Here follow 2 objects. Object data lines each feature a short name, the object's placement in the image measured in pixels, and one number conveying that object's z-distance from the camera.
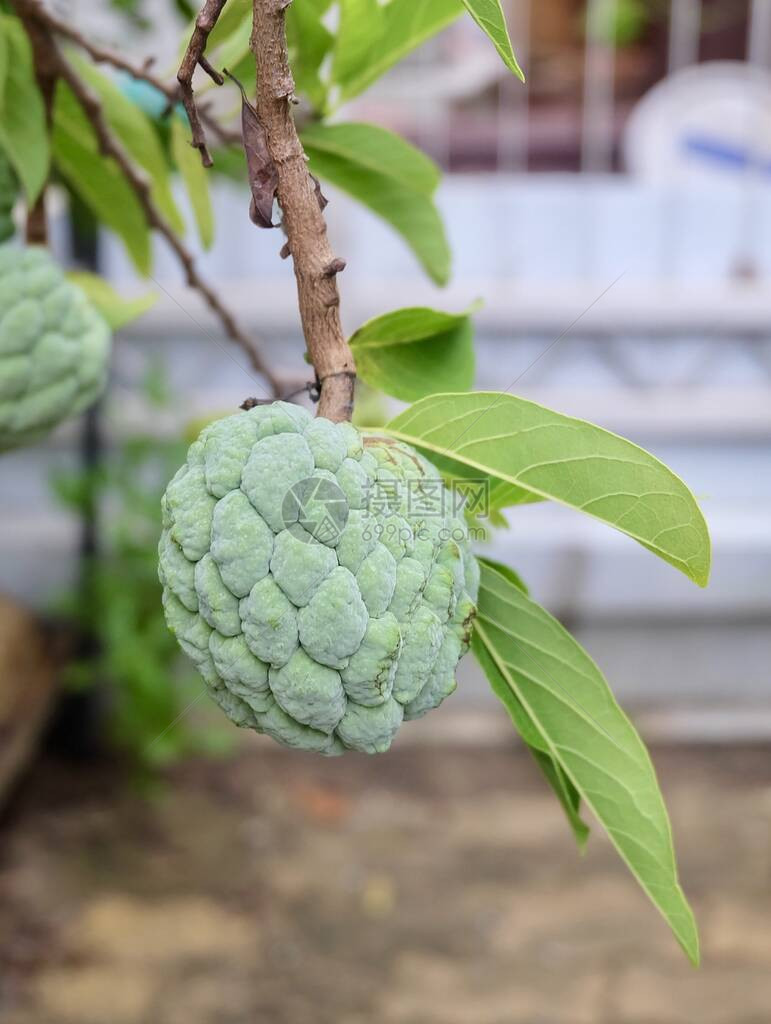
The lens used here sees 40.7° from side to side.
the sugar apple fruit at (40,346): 0.76
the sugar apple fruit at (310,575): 0.47
